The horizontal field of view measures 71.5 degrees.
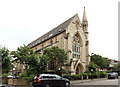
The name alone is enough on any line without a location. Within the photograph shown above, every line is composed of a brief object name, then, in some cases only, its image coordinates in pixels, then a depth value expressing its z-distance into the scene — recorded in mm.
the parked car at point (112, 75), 18392
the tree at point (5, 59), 13007
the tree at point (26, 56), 15090
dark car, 8464
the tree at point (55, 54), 18766
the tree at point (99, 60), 33927
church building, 22614
